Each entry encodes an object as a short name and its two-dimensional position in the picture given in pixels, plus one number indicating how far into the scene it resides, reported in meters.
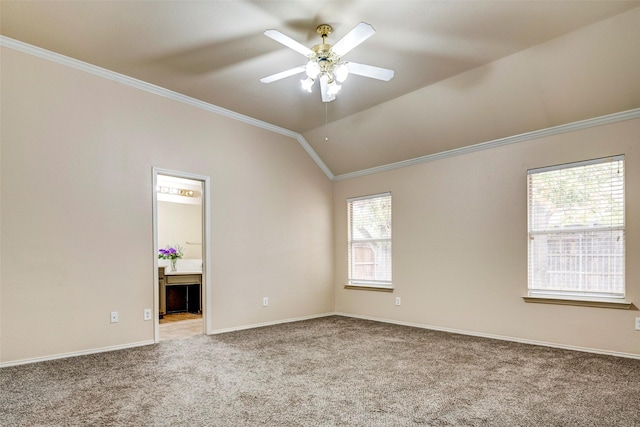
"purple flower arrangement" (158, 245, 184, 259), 6.45
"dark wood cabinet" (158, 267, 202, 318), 6.07
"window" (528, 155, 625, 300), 3.63
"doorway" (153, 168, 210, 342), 4.62
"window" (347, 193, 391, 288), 5.57
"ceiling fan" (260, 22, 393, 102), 2.52
